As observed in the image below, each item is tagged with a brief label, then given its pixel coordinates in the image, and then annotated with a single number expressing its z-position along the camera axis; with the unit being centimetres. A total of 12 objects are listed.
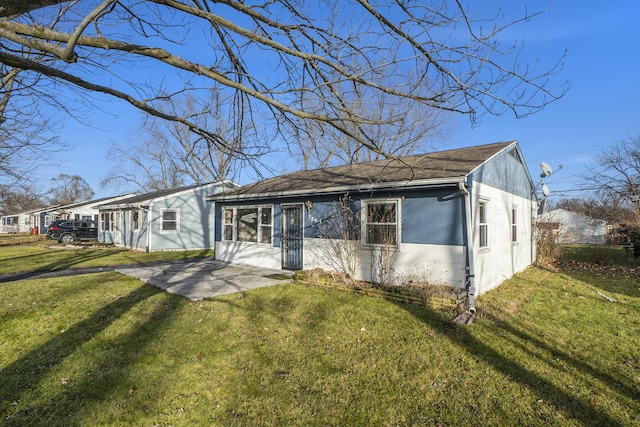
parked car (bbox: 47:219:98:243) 2441
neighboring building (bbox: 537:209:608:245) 3428
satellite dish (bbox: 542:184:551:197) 1412
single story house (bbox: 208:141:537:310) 766
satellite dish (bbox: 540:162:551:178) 1313
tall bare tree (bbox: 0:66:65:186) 623
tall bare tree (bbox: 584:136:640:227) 2581
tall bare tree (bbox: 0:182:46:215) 1446
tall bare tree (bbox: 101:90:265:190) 484
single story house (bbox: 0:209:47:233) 4956
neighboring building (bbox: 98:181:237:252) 1894
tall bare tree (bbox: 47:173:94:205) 5791
